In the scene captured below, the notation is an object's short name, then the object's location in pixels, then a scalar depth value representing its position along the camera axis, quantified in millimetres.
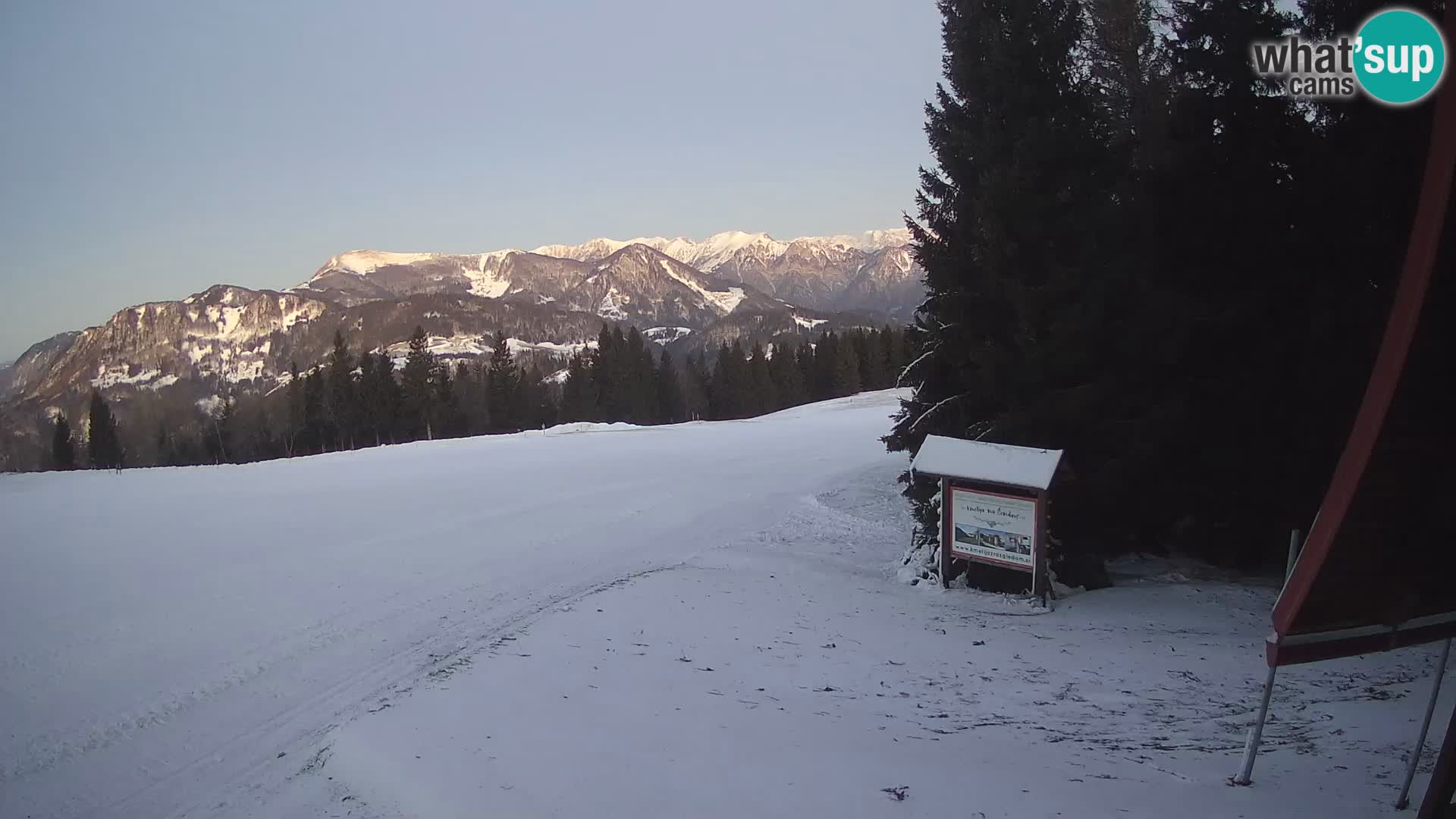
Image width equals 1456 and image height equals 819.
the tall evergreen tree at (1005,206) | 13148
